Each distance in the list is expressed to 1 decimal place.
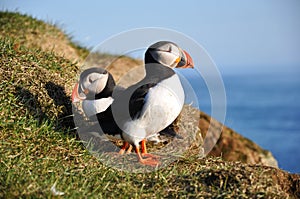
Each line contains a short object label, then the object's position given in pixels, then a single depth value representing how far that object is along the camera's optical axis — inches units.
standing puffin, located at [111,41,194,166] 162.9
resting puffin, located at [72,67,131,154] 174.9
